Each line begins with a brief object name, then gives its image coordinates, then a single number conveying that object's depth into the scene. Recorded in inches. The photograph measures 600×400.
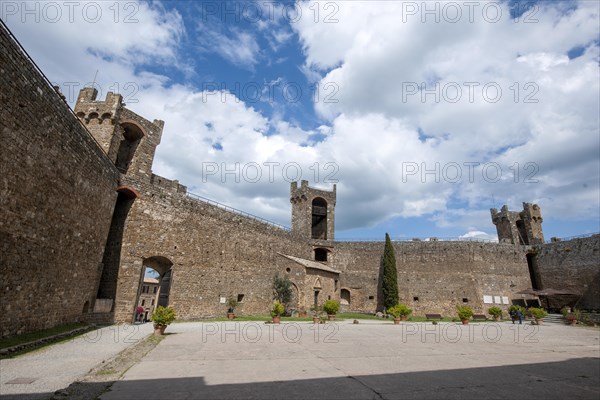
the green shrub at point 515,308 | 946.6
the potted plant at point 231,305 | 845.8
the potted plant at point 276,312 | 687.7
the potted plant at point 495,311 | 951.0
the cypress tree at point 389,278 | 1221.1
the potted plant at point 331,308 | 822.9
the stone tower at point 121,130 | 767.7
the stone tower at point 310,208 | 1411.2
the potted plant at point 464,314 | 796.0
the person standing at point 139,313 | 800.9
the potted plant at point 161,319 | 458.3
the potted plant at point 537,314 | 853.8
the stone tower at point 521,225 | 1504.7
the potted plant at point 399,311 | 792.8
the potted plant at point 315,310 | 989.1
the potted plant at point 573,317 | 878.8
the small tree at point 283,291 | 986.1
